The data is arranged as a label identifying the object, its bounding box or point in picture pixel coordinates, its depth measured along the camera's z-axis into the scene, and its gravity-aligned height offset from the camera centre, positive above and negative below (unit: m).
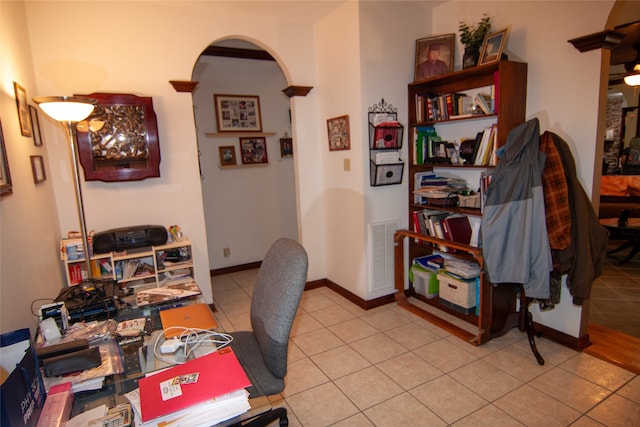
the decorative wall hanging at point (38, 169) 2.14 +0.03
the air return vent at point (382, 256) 3.14 -0.89
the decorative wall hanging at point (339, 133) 3.13 +0.25
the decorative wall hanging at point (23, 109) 1.96 +0.38
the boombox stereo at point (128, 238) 2.53 -0.51
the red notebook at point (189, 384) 0.94 -0.63
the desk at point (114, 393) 1.01 -0.67
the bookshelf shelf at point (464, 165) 2.42 -0.04
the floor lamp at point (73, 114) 1.77 +0.31
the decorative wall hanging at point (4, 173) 1.53 +0.01
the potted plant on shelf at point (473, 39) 2.55 +0.85
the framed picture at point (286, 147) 4.47 +0.20
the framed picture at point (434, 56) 2.91 +0.84
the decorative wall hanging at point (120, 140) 2.63 +0.24
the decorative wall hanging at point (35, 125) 2.27 +0.32
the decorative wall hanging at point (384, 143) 2.99 +0.13
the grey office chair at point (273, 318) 1.37 -0.64
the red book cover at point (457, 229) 2.91 -0.62
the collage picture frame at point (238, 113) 4.08 +0.62
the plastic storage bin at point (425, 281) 3.11 -1.13
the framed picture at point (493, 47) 2.41 +0.74
